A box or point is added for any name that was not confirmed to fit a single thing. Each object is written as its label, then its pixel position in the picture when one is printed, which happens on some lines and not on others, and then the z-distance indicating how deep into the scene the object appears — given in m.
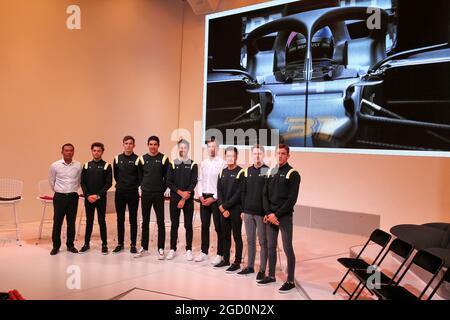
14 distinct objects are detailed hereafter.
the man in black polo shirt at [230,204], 4.85
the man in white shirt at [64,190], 5.27
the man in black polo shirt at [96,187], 5.39
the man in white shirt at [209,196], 5.11
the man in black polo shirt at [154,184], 5.29
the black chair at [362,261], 3.96
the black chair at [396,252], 3.55
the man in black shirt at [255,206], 4.55
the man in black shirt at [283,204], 4.25
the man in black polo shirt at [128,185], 5.38
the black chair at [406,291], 3.12
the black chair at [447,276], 3.16
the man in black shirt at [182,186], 5.22
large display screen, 5.18
